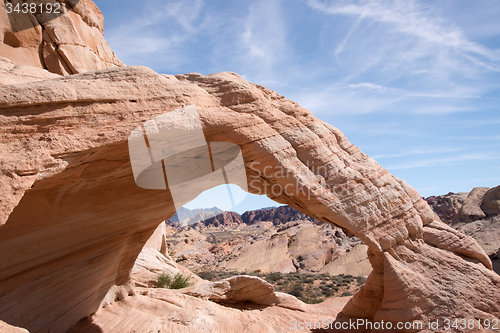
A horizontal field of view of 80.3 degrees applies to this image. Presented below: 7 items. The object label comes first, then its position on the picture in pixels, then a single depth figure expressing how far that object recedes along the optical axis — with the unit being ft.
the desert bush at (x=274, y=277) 71.59
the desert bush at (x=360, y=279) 64.64
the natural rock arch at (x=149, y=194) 15.35
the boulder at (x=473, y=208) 116.16
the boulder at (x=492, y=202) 107.76
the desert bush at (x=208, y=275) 73.75
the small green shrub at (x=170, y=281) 39.34
